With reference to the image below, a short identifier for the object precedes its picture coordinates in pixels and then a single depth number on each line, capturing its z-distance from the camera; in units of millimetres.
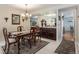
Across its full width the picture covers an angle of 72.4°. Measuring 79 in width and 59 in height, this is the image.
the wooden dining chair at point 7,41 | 1418
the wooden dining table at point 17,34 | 1566
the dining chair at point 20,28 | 1610
